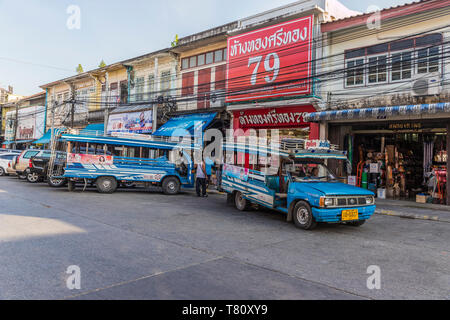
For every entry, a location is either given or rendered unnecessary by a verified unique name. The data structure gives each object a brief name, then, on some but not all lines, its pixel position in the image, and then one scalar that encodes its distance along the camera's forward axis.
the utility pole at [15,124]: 41.16
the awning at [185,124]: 20.31
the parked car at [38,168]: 18.19
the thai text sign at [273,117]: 16.91
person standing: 15.63
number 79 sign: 15.88
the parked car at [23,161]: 20.16
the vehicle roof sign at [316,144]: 9.41
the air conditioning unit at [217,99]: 20.18
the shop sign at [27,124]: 38.68
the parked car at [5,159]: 23.70
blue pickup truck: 7.96
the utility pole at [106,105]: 28.06
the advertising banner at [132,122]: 24.22
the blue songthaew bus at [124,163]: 14.78
